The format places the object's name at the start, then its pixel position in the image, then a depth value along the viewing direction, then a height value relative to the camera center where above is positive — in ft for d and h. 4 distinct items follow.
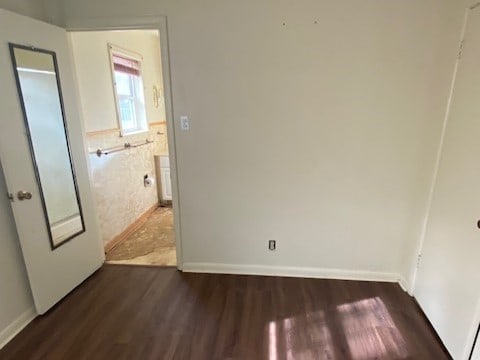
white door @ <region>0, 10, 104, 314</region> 5.87 -1.53
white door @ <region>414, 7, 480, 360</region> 5.27 -2.22
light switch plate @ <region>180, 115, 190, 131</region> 7.57 -0.37
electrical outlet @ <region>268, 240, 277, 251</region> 8.30 -3.84
